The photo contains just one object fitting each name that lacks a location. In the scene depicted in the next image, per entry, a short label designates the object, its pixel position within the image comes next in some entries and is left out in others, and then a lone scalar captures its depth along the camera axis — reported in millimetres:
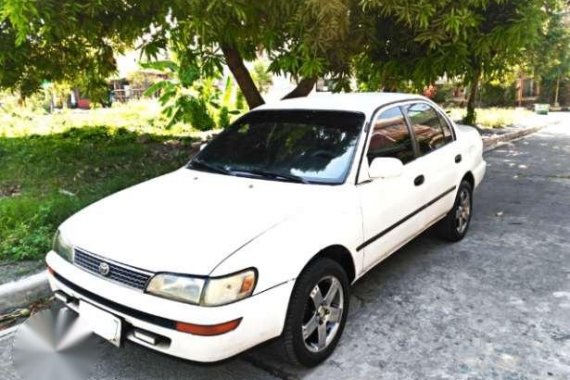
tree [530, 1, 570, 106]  18188
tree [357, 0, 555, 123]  4707
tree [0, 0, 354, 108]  4508
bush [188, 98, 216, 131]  12586
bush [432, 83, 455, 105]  25672
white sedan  2455
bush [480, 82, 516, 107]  25953
